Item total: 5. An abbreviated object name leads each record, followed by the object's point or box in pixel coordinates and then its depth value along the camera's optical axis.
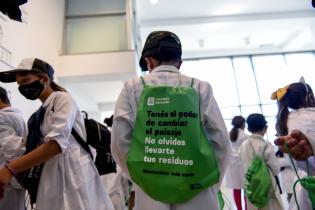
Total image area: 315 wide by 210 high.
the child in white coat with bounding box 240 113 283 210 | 2.36
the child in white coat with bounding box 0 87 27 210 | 1.17
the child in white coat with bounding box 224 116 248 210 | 3.49
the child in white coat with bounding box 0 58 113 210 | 1.00
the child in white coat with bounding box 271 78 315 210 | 1.05
